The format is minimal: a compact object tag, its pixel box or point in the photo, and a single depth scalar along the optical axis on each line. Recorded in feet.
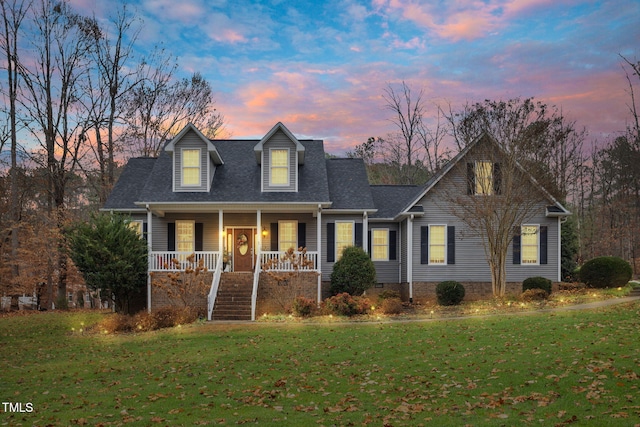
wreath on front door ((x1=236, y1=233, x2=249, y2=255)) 82.38
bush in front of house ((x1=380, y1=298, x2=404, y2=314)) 65.31
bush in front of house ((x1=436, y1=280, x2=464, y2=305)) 72.43
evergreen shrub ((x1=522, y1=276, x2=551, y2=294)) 73.77
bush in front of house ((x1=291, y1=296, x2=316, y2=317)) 64.75
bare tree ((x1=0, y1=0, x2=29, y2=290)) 94.58
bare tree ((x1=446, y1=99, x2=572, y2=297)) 70.08
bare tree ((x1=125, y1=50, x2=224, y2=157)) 115.44
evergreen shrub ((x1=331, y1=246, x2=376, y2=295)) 73.41
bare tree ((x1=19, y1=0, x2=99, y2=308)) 97.04
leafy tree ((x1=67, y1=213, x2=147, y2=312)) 66.49
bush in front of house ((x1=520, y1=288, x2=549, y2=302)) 67.62
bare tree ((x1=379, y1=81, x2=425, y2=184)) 135.03
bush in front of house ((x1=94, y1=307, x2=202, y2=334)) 60.75
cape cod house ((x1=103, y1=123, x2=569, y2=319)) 75.66
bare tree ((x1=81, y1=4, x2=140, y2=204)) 106.01
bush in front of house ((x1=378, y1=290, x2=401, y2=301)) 75.92
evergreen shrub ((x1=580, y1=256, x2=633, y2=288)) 73.77
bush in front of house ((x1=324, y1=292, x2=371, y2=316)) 64.44
